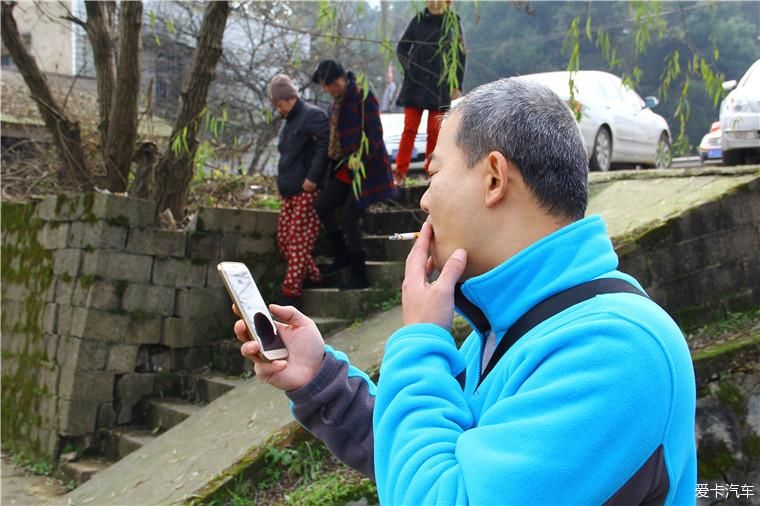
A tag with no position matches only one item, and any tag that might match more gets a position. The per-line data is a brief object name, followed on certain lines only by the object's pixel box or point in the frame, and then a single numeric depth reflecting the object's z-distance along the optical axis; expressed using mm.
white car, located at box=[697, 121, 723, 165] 13930
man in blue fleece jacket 1271
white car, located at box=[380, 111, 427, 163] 11469
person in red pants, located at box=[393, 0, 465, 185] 6891
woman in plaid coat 6523
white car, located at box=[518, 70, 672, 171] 10680
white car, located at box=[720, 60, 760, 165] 8352
